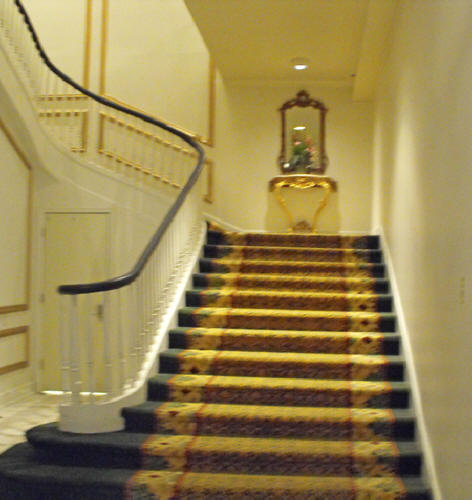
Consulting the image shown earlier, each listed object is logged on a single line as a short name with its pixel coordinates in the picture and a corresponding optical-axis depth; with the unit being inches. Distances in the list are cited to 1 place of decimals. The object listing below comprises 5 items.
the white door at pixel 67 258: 224.1
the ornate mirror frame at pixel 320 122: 274.5
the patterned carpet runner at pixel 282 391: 119.8
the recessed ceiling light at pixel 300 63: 246.1
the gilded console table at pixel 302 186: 269.7
